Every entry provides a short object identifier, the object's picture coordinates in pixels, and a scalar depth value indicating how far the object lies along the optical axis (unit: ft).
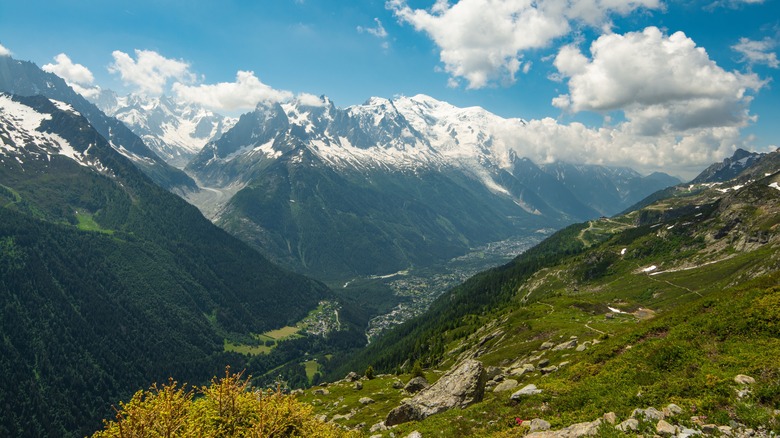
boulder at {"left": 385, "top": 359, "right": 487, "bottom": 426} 146.30
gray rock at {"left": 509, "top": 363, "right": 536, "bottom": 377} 193.80
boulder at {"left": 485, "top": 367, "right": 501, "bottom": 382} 228.16
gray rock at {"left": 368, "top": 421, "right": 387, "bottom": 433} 156.68
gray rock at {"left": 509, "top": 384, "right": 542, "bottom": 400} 115.14
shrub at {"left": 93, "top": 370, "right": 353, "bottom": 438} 84.58
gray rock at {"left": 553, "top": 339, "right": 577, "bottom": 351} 218.89
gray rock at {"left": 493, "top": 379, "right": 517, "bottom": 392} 162.04
